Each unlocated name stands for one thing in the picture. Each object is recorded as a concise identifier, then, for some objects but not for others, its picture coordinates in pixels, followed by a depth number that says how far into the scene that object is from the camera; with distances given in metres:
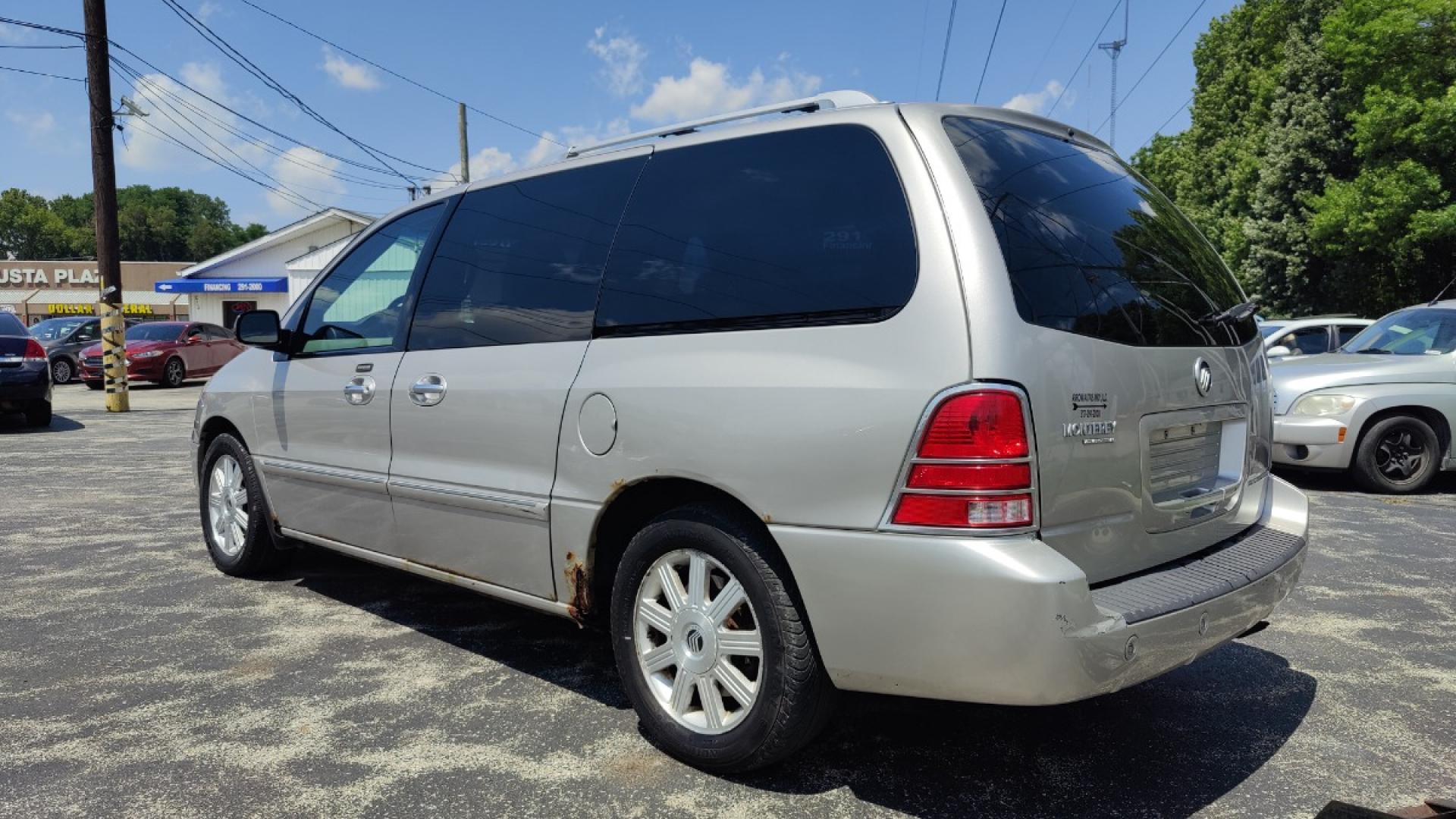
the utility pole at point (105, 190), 16.25
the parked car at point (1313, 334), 11.65
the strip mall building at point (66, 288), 57.41
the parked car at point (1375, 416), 7.97
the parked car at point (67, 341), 23.14
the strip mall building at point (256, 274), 36.34
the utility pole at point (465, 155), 30.67
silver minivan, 2.40
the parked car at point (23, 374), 12.90
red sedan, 21.31
